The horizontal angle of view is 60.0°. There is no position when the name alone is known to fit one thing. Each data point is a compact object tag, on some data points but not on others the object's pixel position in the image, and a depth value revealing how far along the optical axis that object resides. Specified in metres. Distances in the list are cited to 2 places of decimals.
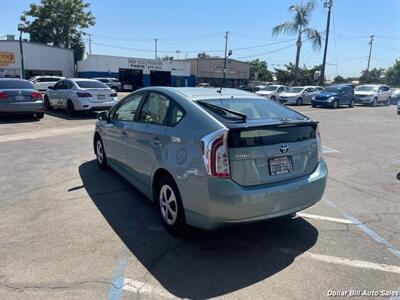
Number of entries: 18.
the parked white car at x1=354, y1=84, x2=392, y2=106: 29.47
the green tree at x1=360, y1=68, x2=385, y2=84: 87.24
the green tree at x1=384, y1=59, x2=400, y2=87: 78.56
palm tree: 38.22
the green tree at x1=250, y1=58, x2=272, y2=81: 85.69
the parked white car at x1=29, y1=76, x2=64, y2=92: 29.76
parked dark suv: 24.88
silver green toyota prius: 3.30
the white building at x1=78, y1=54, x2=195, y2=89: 44.00
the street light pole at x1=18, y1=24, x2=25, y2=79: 22.86
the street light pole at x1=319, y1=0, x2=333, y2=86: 36.75
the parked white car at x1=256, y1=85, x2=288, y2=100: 27.90
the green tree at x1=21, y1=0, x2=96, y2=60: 54.56
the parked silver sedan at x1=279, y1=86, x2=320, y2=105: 27.06
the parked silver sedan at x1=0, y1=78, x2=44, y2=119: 12.46
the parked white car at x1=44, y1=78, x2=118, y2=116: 13.90
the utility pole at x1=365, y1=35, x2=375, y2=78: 79.72
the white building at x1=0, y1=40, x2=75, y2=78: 35.28
